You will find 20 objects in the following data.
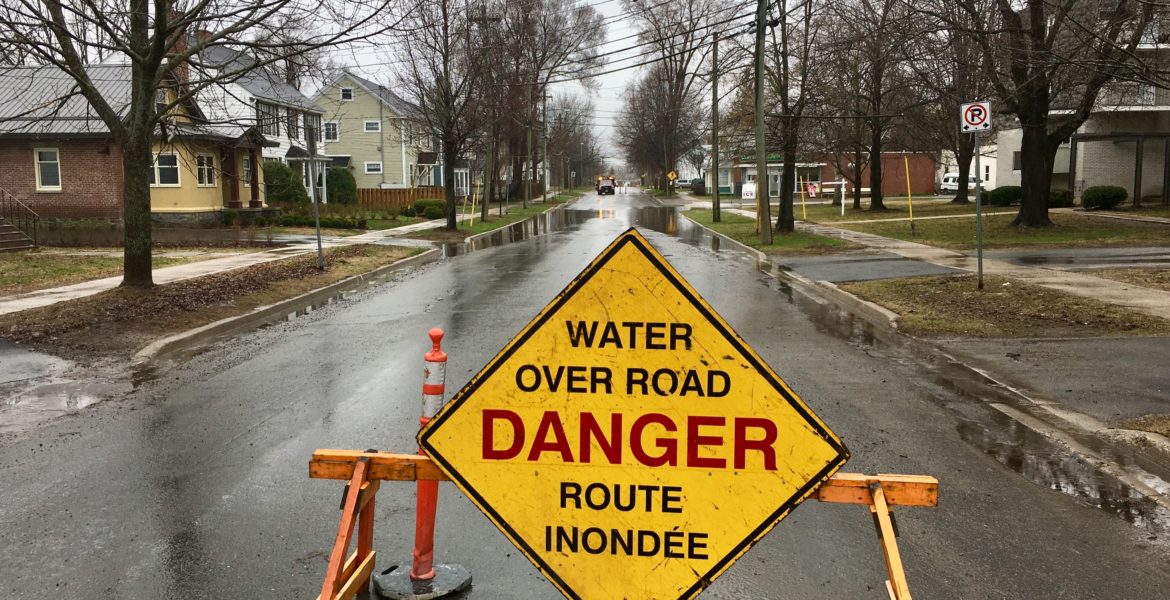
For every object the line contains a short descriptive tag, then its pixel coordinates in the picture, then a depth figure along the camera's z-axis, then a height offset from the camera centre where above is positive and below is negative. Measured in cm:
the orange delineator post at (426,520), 434 -153
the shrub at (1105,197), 3519 -26
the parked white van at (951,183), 6569 +67
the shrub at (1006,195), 4228 -17
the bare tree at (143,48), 1252 +220
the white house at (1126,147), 3675 +189
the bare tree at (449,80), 3197 +430
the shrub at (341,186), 5212 +84
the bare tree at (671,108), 7831 +813
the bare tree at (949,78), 1961 +323
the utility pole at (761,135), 2481 +164
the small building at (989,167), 5078 +156
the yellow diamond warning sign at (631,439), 328 -89
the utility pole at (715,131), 3825 +283
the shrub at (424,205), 4359 -28
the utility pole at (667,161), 8205 +317
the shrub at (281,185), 4244 +75
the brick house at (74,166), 3159 +134
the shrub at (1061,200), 3997 -41
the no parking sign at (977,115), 1340 +114
